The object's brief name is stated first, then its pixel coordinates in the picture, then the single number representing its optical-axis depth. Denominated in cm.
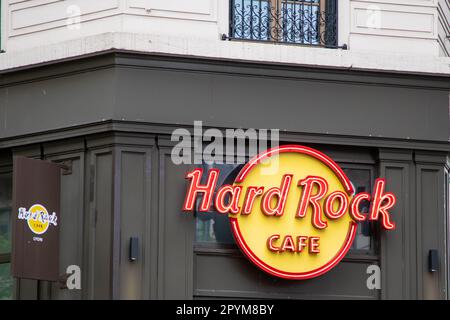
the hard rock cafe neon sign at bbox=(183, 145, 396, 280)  2061
